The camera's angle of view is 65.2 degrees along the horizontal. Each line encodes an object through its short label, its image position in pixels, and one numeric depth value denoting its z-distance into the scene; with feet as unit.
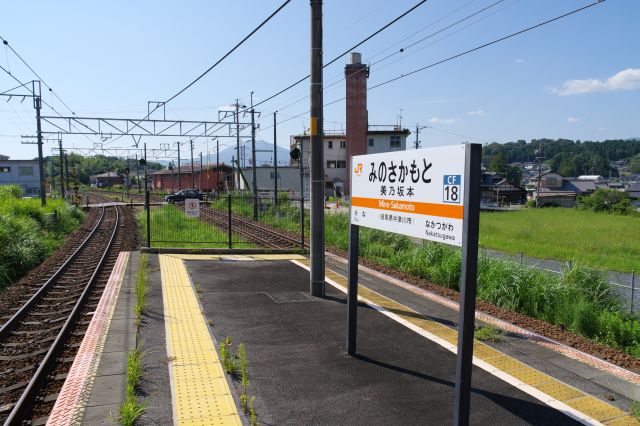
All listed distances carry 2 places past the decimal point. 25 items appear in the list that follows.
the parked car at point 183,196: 176.76
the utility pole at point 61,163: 167.22
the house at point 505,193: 260.83
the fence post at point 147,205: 51.44
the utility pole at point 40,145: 95.73
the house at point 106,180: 465.31
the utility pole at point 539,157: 228.22
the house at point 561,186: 305.94
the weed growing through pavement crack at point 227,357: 19.52
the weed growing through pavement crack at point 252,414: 15.24
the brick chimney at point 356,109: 199.72
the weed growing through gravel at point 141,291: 26.66
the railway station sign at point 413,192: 14.76
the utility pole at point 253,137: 108.88
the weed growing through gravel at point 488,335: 24.34
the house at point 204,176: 279.28
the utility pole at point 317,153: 32.45
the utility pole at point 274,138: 113.93
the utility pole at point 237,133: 115.22
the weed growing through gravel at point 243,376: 16.60
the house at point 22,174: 277.44
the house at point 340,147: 231.71
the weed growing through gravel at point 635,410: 16.30
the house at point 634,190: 308.95
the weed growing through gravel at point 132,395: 15.13
